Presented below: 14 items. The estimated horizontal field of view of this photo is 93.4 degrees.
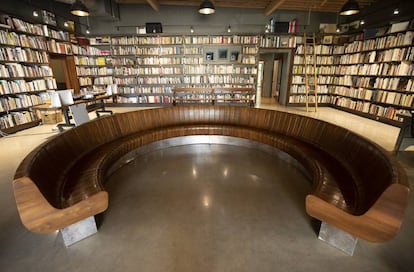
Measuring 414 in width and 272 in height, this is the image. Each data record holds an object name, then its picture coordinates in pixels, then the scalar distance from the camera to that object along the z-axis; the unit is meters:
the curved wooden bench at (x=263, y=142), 1.30
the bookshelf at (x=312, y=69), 6.88
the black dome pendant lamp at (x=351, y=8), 4.21
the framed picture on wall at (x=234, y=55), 6.96
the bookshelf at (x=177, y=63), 6.81
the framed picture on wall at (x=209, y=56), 6.98
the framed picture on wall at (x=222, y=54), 6.95
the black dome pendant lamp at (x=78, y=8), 4.07
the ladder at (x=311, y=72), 6.55
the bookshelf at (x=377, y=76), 4.63
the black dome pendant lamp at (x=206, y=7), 4.50
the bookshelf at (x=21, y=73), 4.18
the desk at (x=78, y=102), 4.02
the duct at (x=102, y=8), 5.71
